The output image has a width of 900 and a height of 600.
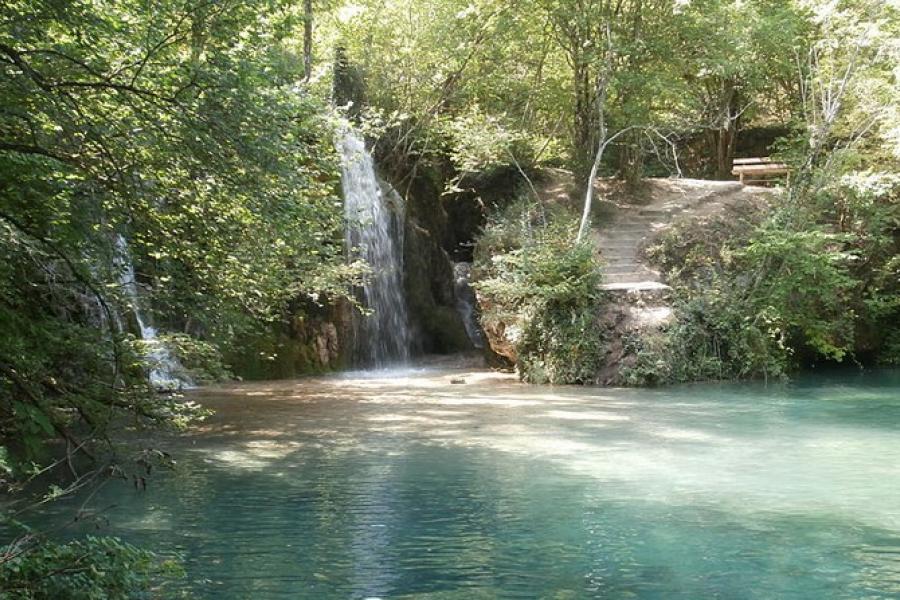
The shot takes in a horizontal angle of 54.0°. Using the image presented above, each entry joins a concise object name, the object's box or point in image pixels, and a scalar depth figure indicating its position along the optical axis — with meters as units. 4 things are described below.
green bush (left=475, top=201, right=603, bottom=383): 17.34
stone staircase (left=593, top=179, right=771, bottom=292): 19.88
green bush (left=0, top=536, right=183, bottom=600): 4.12
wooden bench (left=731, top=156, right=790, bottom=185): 24.03
